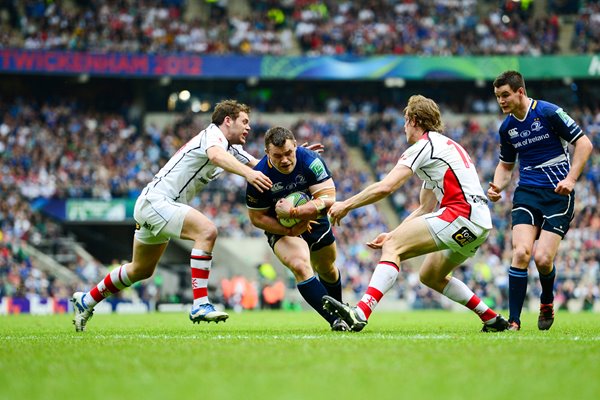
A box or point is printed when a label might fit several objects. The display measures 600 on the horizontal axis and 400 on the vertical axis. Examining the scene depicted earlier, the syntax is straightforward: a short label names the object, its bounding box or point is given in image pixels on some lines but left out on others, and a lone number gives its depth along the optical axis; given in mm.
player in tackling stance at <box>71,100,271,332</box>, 18734
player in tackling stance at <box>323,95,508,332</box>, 16453
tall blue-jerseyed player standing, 18922
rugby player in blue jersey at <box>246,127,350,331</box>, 17625
